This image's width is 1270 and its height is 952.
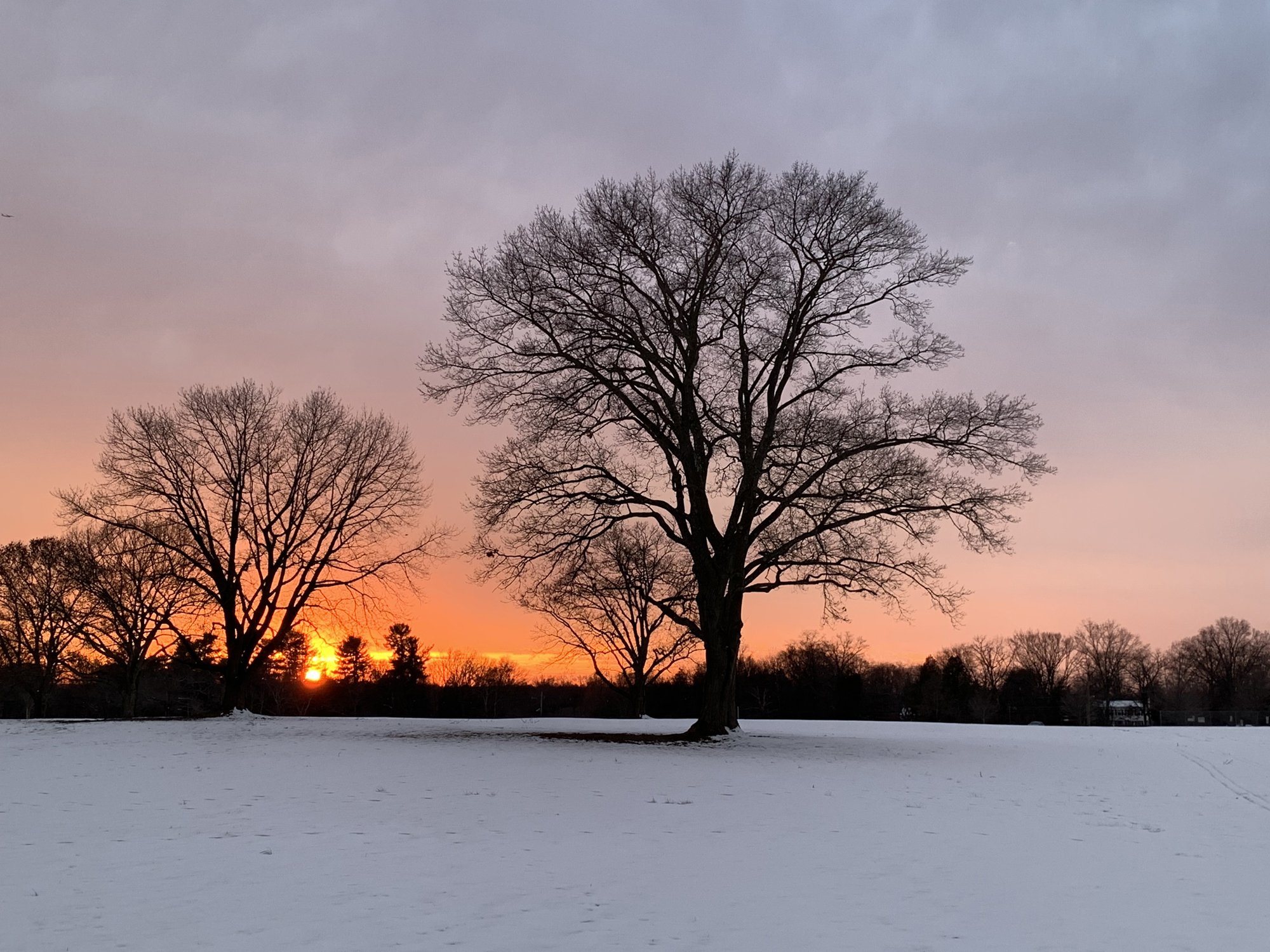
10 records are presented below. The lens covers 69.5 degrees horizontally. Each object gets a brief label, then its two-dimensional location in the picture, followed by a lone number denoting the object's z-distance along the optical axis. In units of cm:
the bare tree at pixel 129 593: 3509
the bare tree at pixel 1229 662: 11312
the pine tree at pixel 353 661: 9412
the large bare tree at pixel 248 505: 3183
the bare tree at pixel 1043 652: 11338
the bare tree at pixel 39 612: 4644
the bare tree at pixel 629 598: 2545
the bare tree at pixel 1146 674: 11656
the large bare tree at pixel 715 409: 2405
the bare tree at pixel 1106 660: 11625
